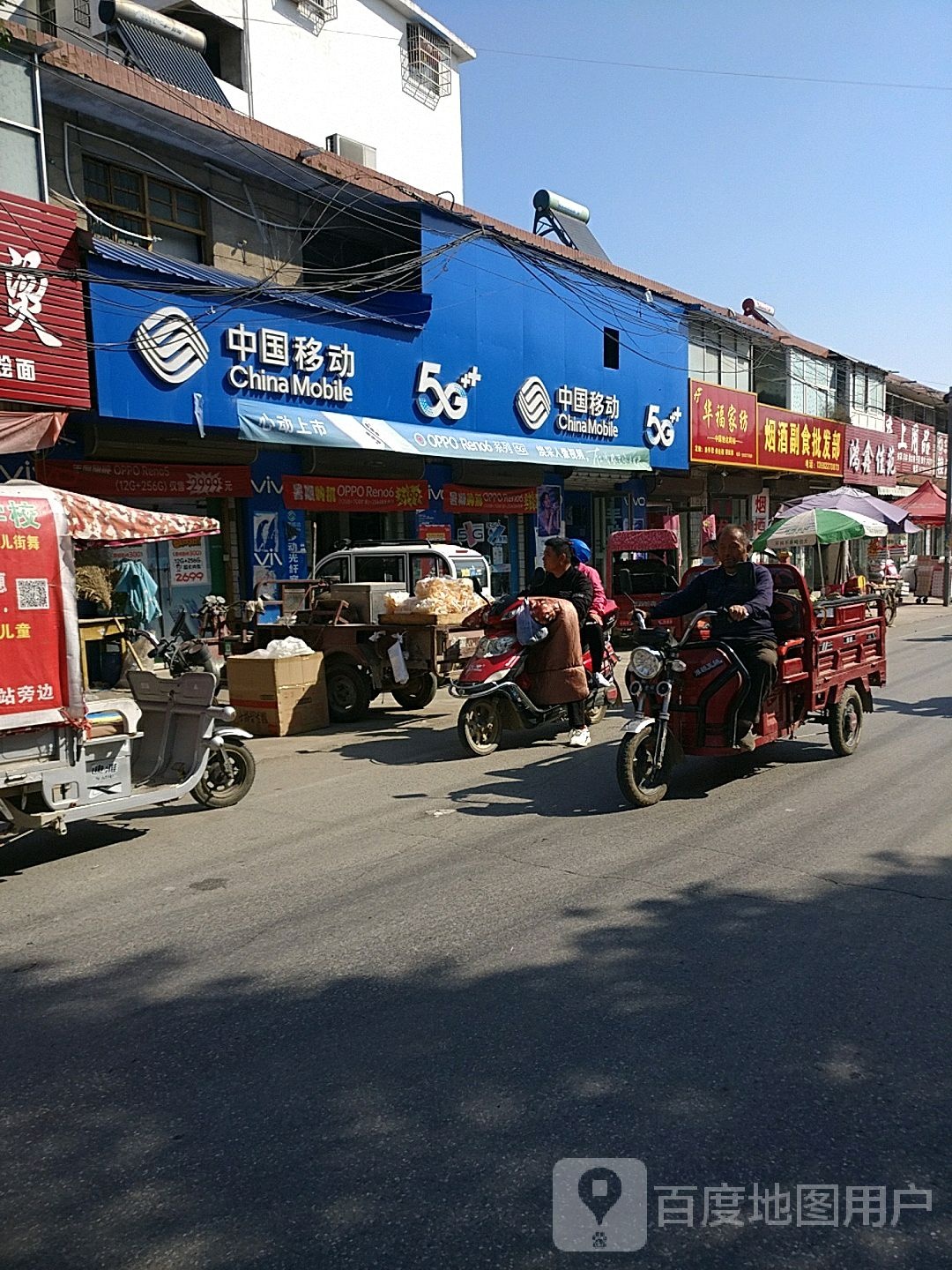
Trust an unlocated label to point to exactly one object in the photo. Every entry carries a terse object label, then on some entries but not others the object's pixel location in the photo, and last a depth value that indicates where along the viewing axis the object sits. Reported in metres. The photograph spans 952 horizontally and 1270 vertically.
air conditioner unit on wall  21.62
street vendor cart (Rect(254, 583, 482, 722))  10.61
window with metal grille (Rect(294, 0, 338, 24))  27.47
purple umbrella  19.62
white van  12.71
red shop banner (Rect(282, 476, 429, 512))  16.36
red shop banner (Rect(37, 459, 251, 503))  12.90
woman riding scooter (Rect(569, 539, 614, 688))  9.62
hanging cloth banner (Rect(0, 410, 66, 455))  9.85
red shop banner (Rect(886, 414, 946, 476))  37.97
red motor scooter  8.90
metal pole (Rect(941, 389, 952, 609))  28.04
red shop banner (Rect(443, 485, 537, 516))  19.58
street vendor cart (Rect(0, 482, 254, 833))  5.58
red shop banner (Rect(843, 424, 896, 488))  33.28
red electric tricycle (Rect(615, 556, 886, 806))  7.05
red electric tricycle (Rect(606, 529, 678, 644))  17.62
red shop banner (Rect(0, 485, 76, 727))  5.55
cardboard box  10.41
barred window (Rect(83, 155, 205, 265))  13.86
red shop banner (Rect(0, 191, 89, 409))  11.02
